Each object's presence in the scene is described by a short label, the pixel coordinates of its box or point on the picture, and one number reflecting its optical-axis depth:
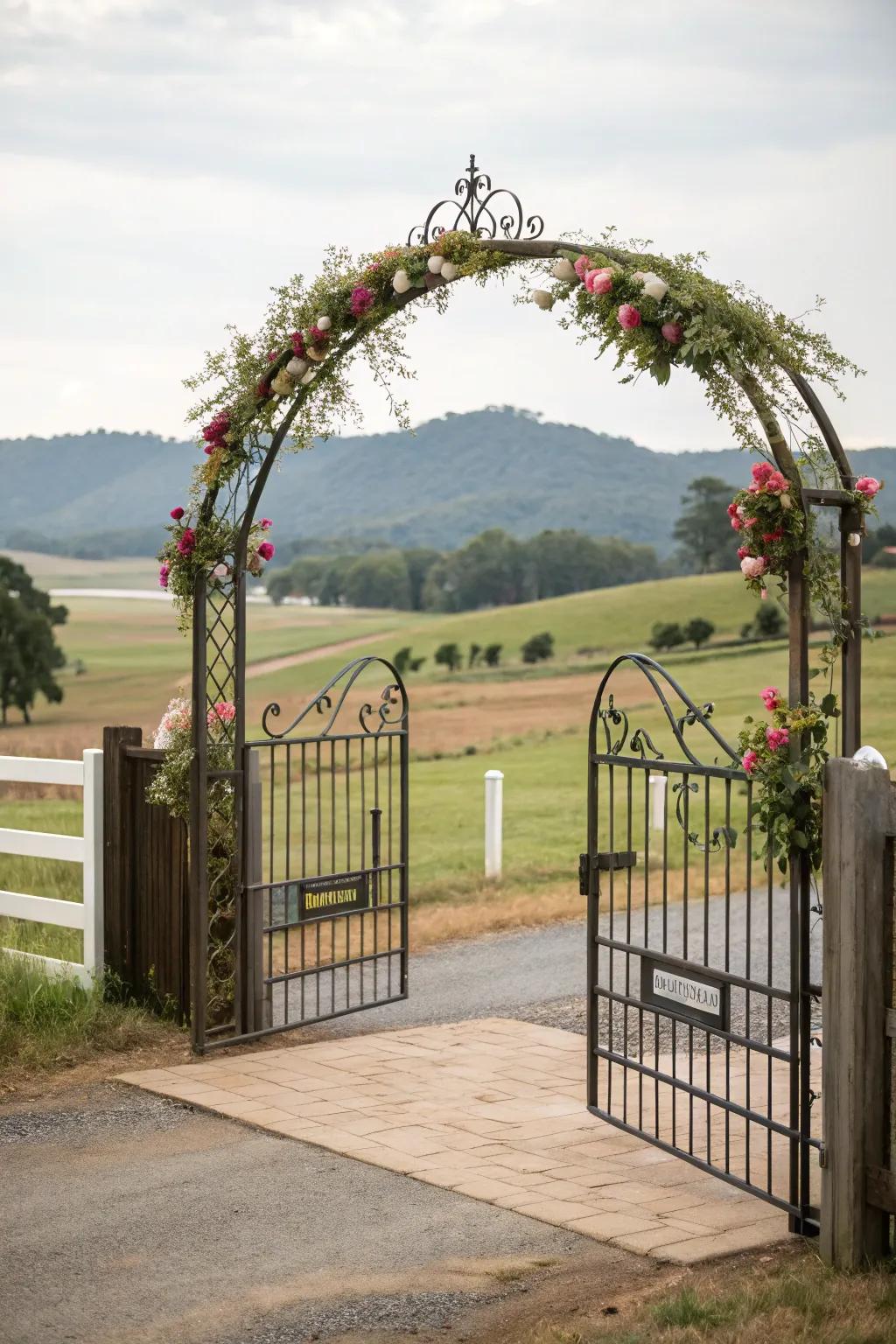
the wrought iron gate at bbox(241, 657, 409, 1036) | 8.05
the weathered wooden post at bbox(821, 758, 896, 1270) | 4.70
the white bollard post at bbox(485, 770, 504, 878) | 13.55
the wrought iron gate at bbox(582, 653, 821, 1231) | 5.19
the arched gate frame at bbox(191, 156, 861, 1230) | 7.75
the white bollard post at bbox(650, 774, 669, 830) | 14.01
